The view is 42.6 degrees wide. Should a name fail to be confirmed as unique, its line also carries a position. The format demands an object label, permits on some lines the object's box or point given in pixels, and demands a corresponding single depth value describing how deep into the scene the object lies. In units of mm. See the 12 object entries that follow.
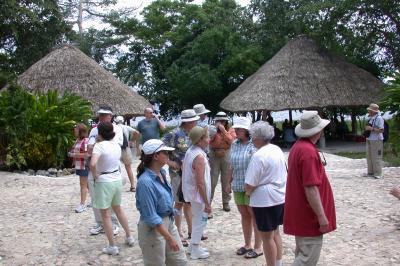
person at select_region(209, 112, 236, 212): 7512
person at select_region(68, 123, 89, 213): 7902
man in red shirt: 3971
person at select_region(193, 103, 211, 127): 7747
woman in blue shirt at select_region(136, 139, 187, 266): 4082
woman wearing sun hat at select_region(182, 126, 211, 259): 5449
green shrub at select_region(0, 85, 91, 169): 13529
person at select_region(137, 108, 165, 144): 9625
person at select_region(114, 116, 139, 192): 9305
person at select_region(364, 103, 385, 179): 10500
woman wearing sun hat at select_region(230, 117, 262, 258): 5637
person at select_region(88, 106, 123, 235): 6629
